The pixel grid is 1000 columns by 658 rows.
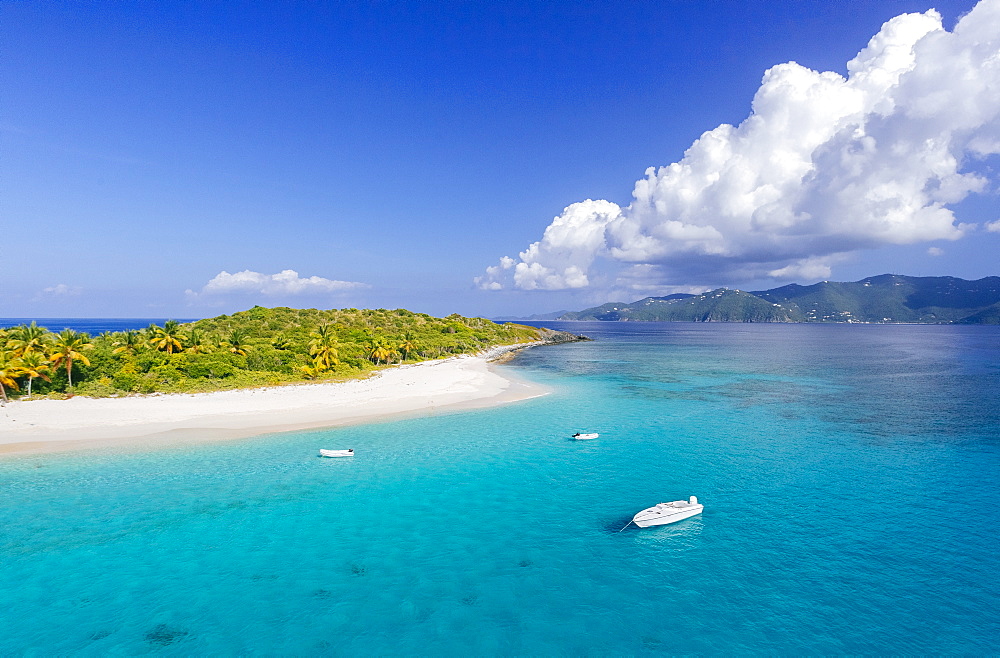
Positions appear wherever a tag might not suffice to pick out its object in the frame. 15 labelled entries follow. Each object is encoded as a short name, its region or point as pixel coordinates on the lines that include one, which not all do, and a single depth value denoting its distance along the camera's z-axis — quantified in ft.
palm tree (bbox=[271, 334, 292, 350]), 271.28
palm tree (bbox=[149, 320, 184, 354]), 228.22
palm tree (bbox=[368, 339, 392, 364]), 309.83
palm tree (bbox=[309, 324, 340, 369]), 249.96
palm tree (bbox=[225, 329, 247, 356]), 247.29
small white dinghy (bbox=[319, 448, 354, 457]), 118.01
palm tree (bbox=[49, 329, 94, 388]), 176.35
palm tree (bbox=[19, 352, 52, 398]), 166.09
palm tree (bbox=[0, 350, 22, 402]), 159.53
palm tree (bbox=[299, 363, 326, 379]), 234.38
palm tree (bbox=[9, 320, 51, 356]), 183.42
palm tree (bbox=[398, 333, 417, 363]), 348.32
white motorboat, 80.59
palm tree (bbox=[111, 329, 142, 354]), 221.52
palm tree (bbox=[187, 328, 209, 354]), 231.91
